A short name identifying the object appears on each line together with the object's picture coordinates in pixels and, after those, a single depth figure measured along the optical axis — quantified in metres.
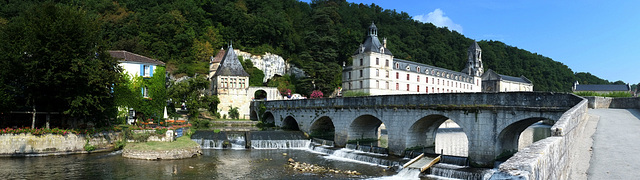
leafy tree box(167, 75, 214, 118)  41.50
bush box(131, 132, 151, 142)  27.73
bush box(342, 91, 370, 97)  59.84
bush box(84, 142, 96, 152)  25.12
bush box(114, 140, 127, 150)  26.66
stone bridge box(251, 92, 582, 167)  17.69
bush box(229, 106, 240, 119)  49.00
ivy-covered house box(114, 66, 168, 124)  33.86
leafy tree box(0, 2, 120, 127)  23.19
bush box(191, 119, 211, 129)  40.18
